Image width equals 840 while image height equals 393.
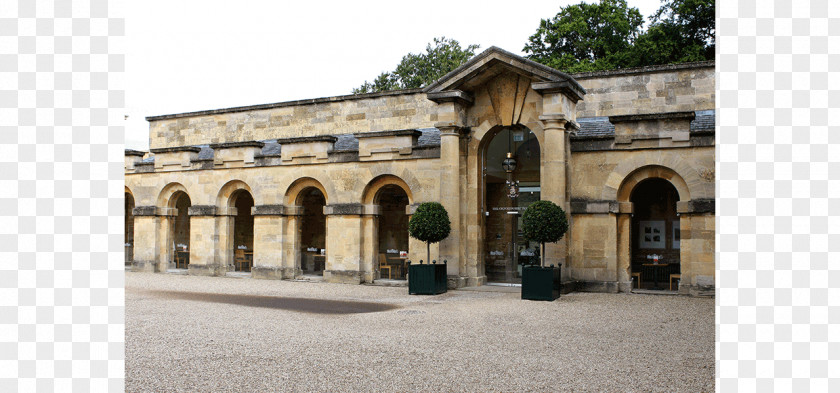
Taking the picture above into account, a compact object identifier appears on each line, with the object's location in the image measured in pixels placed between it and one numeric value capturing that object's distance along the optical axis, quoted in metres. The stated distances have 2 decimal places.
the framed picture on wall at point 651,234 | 20.69
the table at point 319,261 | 25.02
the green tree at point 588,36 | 35.06
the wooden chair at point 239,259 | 24.64
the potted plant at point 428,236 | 16.42
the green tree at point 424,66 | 44.86
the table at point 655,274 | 18.22
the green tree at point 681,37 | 32.91
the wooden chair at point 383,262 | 22.94
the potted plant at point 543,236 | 14.95
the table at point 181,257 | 26.14
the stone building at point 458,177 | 16.39
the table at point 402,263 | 23.23
